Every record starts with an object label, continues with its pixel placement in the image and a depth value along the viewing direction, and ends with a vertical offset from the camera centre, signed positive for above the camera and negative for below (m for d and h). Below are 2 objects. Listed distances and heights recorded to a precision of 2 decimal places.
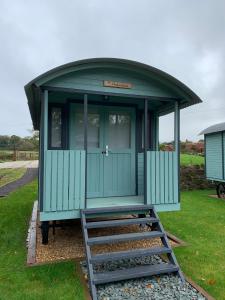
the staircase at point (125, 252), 3.44 -1.35
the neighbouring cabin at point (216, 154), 11.43 +0.03
